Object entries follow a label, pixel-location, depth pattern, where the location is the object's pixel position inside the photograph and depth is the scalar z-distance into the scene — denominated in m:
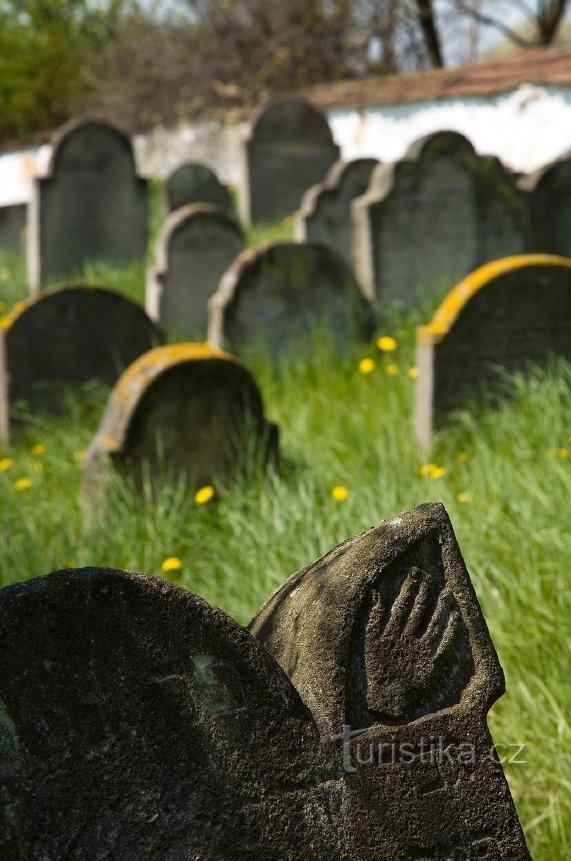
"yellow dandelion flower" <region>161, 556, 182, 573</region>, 3.47
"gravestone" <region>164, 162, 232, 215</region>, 10.78
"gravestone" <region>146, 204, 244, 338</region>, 7.60
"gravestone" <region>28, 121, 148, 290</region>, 9.42
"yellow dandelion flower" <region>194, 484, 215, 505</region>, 4.10
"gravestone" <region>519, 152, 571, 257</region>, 7.36
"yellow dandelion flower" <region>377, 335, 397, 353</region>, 5.40
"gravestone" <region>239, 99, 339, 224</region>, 11.72
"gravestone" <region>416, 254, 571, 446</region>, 4.79
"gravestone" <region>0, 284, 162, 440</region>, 5.79
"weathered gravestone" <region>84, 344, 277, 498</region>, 4.33
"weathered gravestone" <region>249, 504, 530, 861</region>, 1.44
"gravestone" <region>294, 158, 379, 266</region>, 8.47
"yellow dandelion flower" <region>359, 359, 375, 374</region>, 5.39
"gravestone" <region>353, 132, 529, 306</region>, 6.72
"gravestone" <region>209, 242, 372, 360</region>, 6.04
